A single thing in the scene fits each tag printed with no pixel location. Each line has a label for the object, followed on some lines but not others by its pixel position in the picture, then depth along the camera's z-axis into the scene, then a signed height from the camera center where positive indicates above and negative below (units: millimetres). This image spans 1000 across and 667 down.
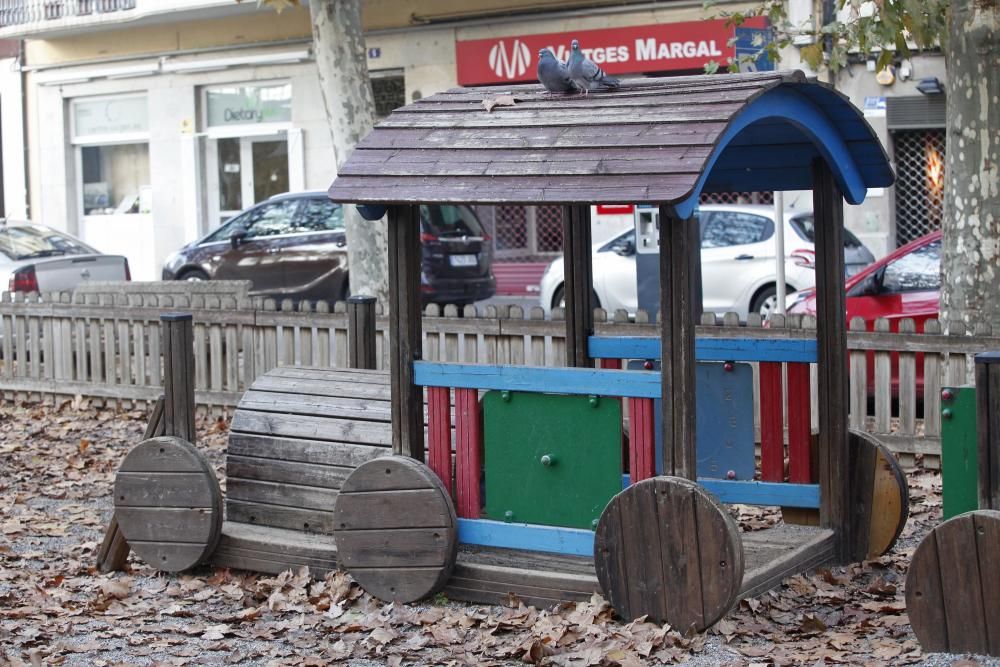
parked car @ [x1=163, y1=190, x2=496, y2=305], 18219 +456
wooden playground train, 5527 -615
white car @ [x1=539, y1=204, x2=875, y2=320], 16172 +204
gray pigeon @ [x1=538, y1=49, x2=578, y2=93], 6031 +843
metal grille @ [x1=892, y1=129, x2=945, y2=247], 20266 +1257
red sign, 21111 +3394
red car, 11883 -76
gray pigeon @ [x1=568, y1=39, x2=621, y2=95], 6035 +846
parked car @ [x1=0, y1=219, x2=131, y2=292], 16156 +385
